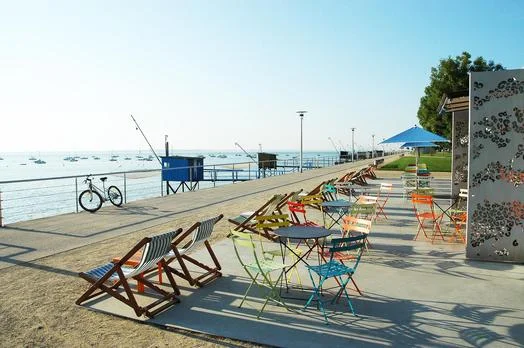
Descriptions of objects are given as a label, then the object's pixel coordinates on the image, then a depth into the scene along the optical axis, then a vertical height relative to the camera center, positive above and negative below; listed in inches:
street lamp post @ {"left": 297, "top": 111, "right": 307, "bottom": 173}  1069.4 +92.1
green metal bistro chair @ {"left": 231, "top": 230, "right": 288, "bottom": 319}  178.2 -48.3
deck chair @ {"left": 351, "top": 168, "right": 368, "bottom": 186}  576.1 -34.5
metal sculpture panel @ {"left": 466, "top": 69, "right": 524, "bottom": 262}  239.3 -6.8
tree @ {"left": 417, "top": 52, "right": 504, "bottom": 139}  1542.8 +260.7
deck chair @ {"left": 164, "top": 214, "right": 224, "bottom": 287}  201.8 -47.9
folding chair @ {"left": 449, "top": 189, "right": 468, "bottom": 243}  316.8 -48.4
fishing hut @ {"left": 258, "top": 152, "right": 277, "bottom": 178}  1061.1 -28.3
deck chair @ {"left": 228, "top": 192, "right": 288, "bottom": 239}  289.7 -38.5
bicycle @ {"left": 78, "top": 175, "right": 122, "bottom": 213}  459.5 -45.4
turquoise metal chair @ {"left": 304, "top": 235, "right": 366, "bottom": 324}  165.5 -46.4
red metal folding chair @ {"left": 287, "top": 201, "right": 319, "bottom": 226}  308.5 -37.1
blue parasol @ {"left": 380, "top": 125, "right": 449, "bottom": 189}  532.9 +19.4
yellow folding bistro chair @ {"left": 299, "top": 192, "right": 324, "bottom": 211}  327.6 -34.4
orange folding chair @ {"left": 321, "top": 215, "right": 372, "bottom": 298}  213.3 -36.6
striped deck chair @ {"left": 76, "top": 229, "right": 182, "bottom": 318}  171.6 -51.4
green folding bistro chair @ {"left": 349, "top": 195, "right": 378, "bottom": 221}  298.3 -37.3
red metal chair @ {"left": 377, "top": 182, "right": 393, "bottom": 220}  425.0 -55.3
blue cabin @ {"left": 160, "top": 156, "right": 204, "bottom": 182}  896.7 -31.5
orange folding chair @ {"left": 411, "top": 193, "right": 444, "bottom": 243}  311.7 -43.1
